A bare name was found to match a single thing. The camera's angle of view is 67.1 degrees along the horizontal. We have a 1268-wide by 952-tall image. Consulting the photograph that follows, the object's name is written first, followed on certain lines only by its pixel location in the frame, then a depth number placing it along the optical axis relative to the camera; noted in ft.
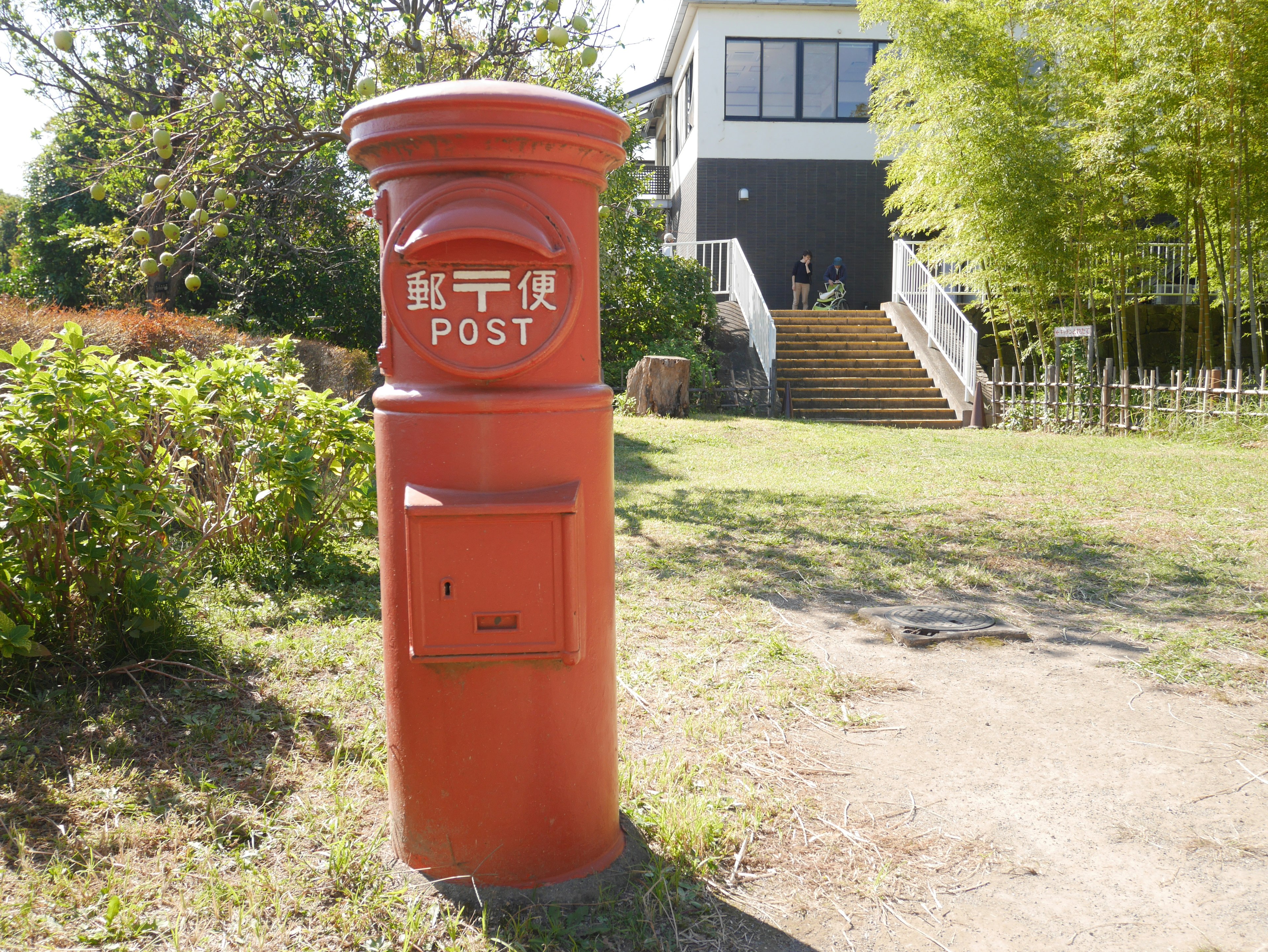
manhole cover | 14.25
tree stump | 45.29
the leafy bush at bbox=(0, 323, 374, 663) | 10.40
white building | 67.72
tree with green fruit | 15.58
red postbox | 6.69
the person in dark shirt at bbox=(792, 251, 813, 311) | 64.90
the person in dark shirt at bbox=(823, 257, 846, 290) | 67.41
